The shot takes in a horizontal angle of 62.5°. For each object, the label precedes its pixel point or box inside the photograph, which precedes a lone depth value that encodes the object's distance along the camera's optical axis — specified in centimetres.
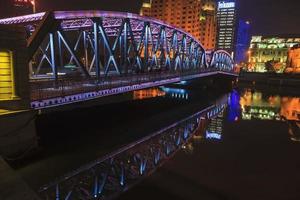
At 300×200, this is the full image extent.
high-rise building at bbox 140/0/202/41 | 17362
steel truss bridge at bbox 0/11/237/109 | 2089
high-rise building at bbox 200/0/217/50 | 17188
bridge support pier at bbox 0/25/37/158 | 1717
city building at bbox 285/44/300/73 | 11681
